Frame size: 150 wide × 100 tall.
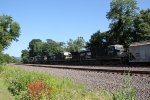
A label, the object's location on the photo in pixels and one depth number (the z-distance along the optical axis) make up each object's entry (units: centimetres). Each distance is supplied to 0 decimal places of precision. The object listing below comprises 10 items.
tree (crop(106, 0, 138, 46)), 3724
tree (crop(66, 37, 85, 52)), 6577
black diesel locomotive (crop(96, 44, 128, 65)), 2035
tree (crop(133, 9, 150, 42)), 3496
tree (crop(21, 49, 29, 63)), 8107
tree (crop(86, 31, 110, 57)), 4080
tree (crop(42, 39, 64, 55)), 7168
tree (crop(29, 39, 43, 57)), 7823
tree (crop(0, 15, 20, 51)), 4201
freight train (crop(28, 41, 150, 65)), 1882
